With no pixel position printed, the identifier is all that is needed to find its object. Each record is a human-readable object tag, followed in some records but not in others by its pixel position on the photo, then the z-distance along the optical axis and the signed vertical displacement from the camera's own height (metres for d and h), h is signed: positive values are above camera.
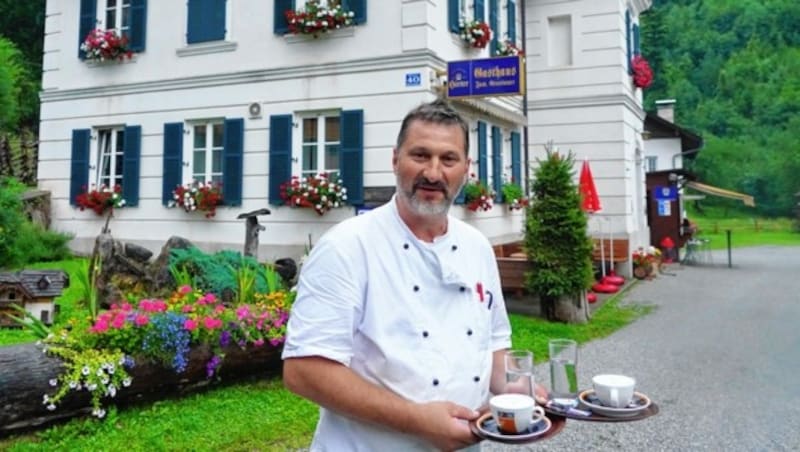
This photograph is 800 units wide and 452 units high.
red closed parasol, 11.09 +1.34
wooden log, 3.43 -0.90
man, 1.43 -0.17
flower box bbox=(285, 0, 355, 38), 9.67 +4.21
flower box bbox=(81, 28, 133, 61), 11.48 +4.40
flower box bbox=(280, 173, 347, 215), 9.47 +1.10
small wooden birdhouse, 5.87 -0.38
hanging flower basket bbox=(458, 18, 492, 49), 10.32 +4.23
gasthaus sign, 8.39 +2.84
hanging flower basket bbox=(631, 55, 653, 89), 14.08 +4.75
